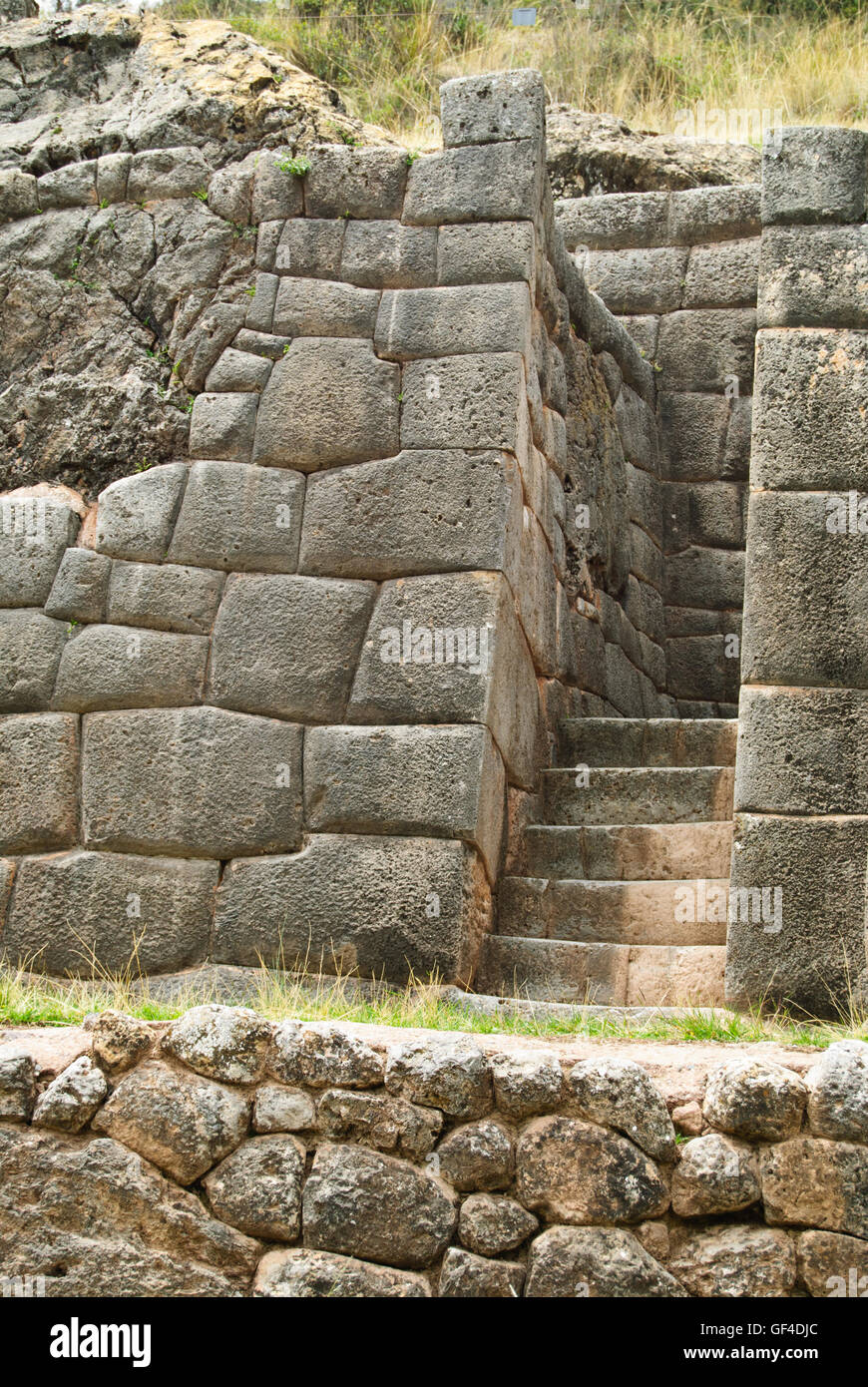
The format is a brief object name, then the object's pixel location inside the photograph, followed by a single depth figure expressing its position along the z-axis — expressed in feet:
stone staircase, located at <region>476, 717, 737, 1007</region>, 19.12
